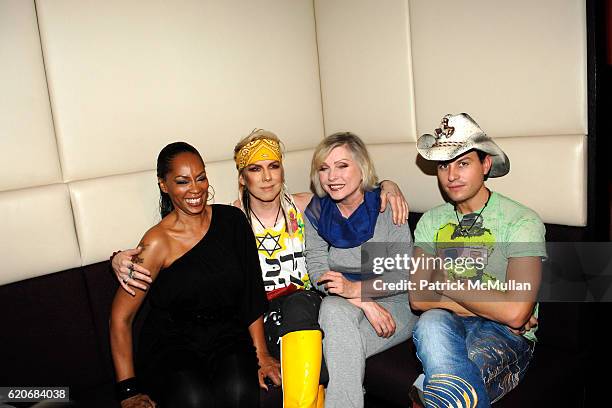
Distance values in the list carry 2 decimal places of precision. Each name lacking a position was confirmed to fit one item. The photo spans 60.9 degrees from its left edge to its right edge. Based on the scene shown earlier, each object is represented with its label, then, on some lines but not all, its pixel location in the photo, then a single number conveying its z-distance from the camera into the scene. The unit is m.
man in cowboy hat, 1.94
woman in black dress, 2.08
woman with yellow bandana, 2.19
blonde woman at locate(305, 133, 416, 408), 2.29
